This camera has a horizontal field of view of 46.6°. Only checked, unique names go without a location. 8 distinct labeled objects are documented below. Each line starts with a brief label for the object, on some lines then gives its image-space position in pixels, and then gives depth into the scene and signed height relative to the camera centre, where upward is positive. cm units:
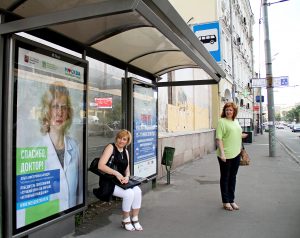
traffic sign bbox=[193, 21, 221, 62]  1073 +297
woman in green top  557 -34
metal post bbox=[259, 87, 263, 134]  3878 +76
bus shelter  336 +69
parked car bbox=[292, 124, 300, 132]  5334 +10
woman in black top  452 -64
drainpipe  2325 +653
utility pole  1389 +159
